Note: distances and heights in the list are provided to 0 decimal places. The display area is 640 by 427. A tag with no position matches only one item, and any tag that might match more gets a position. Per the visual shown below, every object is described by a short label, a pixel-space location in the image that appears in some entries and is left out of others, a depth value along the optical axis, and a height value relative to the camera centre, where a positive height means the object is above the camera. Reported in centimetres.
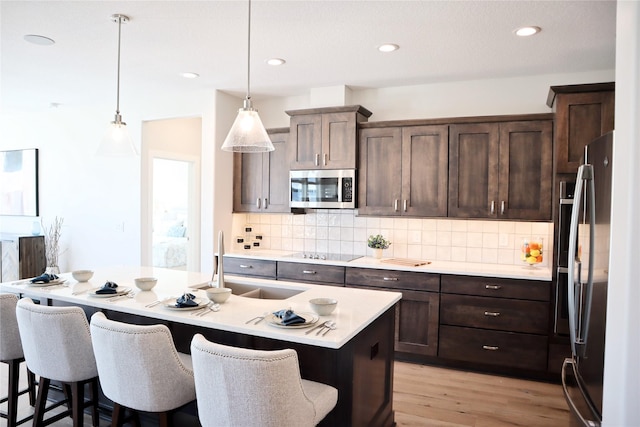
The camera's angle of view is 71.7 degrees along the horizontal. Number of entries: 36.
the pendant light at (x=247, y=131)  246 +42
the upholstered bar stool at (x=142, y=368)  186 -70
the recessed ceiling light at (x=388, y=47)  335 +124
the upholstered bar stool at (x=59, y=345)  213 -70
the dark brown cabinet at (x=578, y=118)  336 +72
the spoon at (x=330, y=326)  191 -53
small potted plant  441 -35
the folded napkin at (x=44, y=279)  287 -49
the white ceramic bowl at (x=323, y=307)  214 -48
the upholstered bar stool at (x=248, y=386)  157 -65
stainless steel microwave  441 +19
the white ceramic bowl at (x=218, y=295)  239 -48
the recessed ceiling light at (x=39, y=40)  324 +122
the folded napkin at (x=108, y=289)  254 -49
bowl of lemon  387 -37
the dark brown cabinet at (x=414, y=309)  387 -88
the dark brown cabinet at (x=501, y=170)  378 +36
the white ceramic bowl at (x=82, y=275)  288 -47
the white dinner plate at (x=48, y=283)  281 -51
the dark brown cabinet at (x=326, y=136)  439 +72
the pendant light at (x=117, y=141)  286 +41
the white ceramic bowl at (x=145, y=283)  266 -47
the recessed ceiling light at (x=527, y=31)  299 +123
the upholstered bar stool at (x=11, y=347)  243 -81
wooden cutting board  406 -50
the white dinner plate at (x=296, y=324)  196 -52
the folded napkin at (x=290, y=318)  196 -50
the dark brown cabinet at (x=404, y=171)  412 +36
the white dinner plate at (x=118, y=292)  250 -51
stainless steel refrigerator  212 -34
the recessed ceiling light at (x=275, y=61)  373 +124
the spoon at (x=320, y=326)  191 -53
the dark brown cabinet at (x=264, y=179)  481 +31
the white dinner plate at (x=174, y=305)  226 -52
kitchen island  204 -56
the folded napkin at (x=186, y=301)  228 -50
